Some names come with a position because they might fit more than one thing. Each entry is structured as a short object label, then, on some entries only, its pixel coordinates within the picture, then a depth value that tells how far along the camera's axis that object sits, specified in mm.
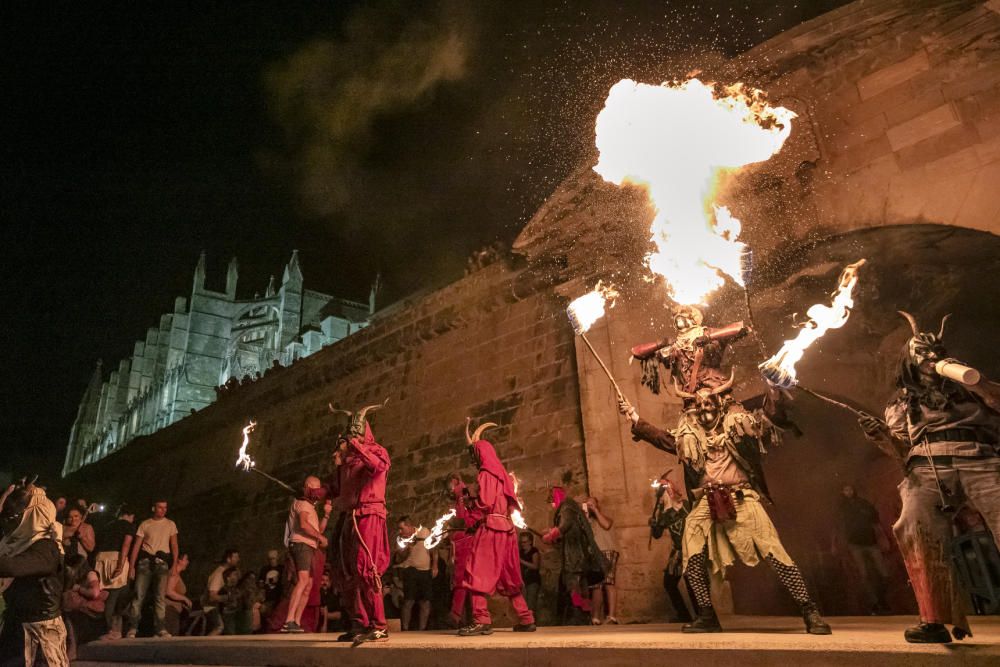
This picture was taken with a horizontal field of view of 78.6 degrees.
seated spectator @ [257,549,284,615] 8117
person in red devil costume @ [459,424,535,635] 4586
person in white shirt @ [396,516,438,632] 7922
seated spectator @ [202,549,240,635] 8352
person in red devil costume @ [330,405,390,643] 4445
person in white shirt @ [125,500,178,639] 7094
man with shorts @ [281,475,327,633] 6090
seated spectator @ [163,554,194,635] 7691
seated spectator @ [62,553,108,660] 6779
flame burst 6277
